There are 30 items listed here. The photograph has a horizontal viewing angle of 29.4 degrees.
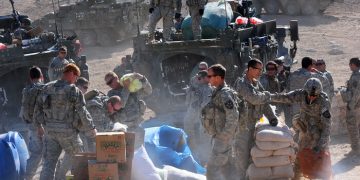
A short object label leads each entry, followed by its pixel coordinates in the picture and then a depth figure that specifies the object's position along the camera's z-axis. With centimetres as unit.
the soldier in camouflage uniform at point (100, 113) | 939
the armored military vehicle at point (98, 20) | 2352
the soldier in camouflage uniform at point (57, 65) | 1198
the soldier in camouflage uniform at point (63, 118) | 833
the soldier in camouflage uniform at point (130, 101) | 960
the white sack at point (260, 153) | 848
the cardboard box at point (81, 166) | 775
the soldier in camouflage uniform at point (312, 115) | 841
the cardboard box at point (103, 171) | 749
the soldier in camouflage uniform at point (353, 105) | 1063
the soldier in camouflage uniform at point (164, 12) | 1502
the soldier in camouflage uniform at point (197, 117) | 1056
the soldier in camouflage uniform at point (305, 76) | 1042
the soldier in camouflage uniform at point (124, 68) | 1380
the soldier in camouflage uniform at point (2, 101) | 1285
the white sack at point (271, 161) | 848
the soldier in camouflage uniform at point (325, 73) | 1082
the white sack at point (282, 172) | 851
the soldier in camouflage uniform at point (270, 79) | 1034
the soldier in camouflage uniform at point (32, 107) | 948
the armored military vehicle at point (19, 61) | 1291
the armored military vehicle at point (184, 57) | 1299
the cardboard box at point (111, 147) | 743
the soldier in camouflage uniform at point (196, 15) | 1405
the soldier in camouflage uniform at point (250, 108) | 856
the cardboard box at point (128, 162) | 767
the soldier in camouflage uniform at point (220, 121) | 803
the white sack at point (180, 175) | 853
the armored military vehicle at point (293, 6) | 2877
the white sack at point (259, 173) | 849
